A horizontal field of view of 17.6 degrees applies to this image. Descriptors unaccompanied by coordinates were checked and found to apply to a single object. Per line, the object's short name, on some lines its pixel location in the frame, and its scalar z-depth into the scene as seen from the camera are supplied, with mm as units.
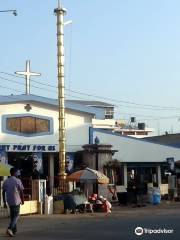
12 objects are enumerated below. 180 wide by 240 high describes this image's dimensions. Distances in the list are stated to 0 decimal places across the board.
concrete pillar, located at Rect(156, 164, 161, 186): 42934
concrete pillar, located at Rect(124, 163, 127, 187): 41750
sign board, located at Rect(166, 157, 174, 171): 39906
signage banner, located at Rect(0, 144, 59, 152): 35881
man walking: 15258
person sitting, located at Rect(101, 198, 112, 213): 25709
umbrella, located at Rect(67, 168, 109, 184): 28109
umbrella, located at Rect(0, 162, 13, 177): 25156
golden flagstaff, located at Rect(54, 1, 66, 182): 34062
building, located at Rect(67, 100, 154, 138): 88444
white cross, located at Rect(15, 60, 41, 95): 39906
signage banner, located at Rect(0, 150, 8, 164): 35500
